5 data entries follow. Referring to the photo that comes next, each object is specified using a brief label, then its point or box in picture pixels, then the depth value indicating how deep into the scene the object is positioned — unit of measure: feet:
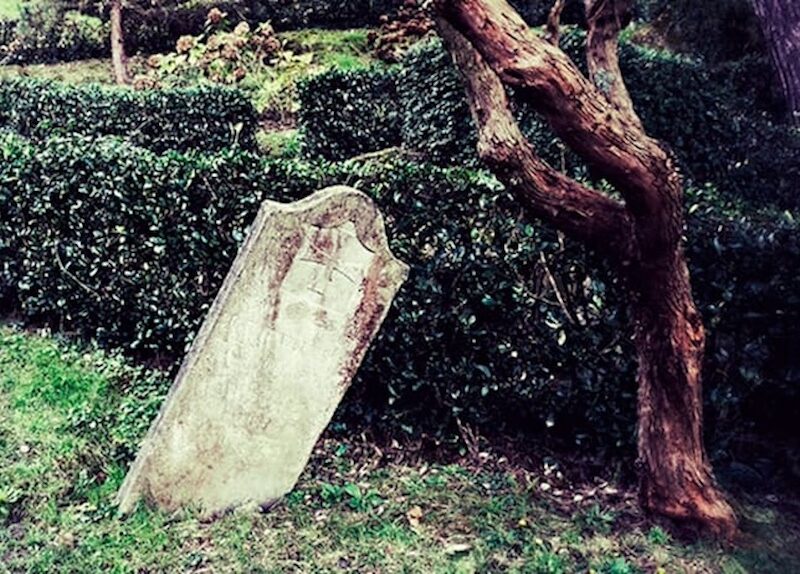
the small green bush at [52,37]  62.85
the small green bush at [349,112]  38.11
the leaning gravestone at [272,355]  11.51
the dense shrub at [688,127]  29.78
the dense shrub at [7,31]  66.69
